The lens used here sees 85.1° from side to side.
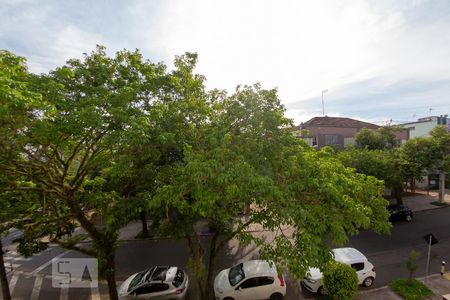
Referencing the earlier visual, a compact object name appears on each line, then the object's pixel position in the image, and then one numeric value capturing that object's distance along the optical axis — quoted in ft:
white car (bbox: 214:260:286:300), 32.09
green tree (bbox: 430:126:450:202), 61.26
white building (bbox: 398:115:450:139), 109.70
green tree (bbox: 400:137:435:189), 61.57
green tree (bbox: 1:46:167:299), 20.06
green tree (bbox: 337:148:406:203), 58.49
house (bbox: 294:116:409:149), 92.02
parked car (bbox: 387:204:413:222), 59.06
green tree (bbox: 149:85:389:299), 18.84
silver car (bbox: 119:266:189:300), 32.55
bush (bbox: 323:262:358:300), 29.19
